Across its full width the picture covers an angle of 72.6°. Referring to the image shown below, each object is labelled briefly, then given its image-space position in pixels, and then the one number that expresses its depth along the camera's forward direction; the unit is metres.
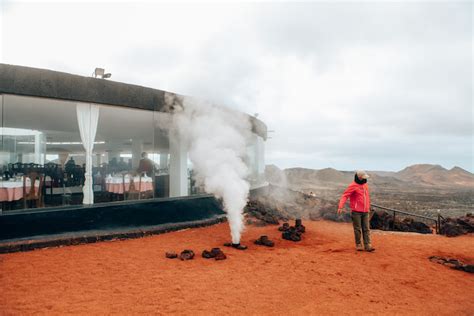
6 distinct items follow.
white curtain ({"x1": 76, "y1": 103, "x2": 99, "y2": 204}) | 8.00
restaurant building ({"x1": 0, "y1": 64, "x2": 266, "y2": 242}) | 7.34
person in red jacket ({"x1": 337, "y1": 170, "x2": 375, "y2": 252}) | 7.26
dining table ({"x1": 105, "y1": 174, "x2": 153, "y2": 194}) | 9.03
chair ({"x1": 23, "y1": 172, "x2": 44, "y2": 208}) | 7.73
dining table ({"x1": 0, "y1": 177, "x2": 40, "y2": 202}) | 7.19
